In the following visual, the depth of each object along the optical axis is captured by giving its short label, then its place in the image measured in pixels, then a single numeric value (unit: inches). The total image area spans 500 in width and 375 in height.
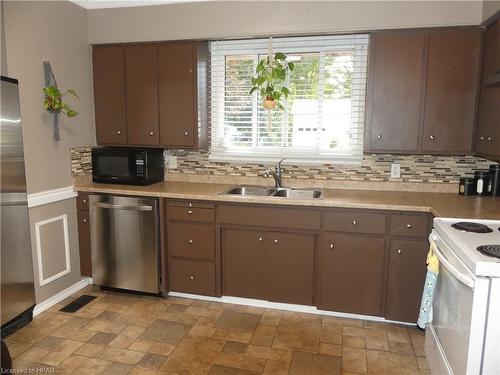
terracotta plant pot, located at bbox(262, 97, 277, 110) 122.0
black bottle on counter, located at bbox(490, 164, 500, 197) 110.6
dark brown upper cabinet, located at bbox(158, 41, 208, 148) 126.5
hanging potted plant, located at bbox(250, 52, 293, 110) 119.7
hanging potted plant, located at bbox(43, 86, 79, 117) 113.3
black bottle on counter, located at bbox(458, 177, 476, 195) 113.8
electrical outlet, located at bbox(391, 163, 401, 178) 123.3
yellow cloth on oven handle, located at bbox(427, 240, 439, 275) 79.6
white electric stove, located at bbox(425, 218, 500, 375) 60.4
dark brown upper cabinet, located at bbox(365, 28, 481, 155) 106.6
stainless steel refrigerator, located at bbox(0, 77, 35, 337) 97.1
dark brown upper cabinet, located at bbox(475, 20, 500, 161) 94.8
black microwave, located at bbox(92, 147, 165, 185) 129.5
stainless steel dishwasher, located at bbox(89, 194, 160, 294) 121.3
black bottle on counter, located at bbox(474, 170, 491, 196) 111.8
